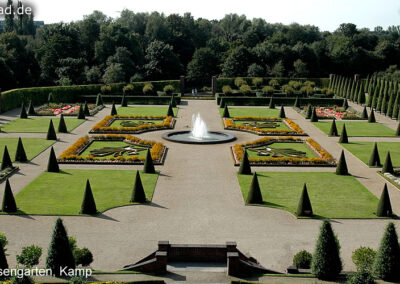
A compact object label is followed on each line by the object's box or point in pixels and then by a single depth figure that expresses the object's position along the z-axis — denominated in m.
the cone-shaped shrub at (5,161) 31.88
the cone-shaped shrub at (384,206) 24.86
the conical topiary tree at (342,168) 32.47
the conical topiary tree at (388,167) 32.66
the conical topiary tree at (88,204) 24.64
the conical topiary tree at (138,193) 26.50
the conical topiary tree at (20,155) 34.43
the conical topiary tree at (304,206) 24.75
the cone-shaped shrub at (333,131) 45.59
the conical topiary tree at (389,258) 16.97
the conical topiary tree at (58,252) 16.81
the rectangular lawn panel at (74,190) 25.70
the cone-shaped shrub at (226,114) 55.16
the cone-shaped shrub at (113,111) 54.84
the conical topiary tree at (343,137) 42.53
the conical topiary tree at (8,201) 24.73
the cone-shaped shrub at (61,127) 45.44
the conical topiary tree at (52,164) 32.16
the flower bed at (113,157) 34.88
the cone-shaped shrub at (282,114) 55.29
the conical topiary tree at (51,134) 42.22
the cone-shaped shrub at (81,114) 53.22
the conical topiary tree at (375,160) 34.69
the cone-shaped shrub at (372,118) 53.52
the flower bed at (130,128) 45.62
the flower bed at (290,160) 34.88
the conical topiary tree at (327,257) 17.19
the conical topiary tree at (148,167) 32.09
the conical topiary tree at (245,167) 32.06
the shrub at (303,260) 18.62
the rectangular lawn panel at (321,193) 25.78
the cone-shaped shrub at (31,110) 54.81
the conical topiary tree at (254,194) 26.52
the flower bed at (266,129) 45.75
